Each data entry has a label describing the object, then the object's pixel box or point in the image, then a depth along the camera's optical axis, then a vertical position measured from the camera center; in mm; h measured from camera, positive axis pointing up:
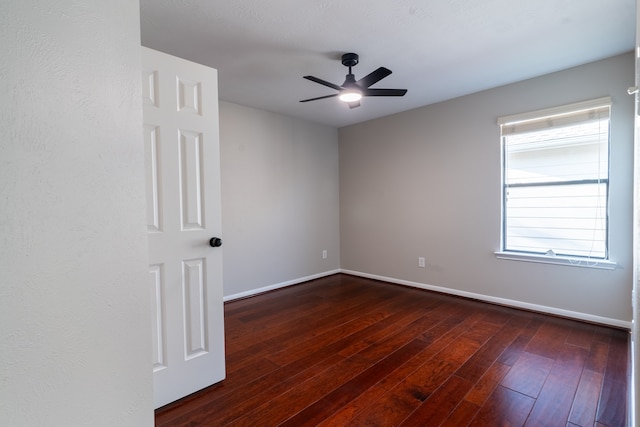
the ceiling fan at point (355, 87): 2477 +966
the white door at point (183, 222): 1730 -121
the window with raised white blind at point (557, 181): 2846 +177
